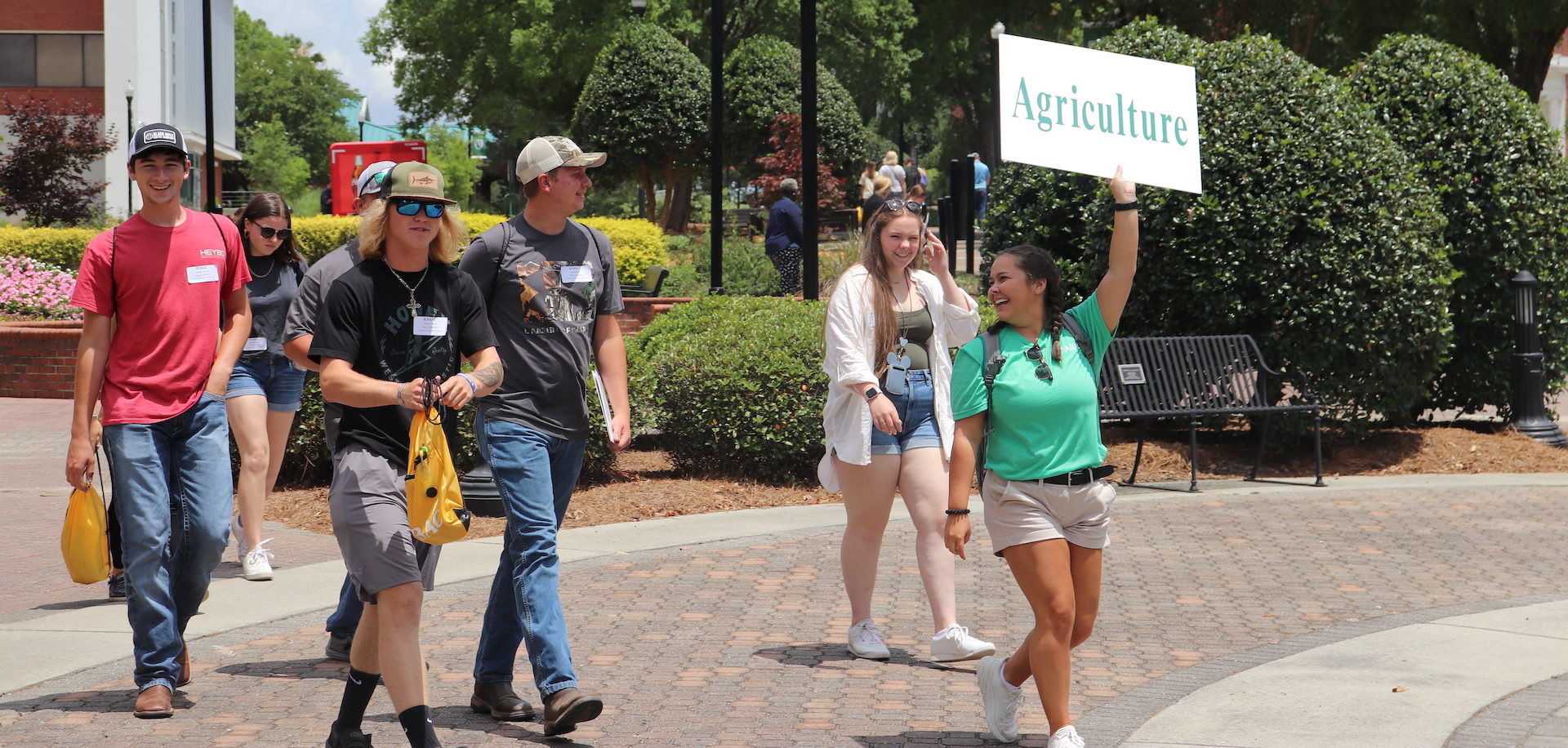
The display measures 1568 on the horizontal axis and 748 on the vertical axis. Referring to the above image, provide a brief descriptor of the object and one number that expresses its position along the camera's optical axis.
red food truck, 39.72
